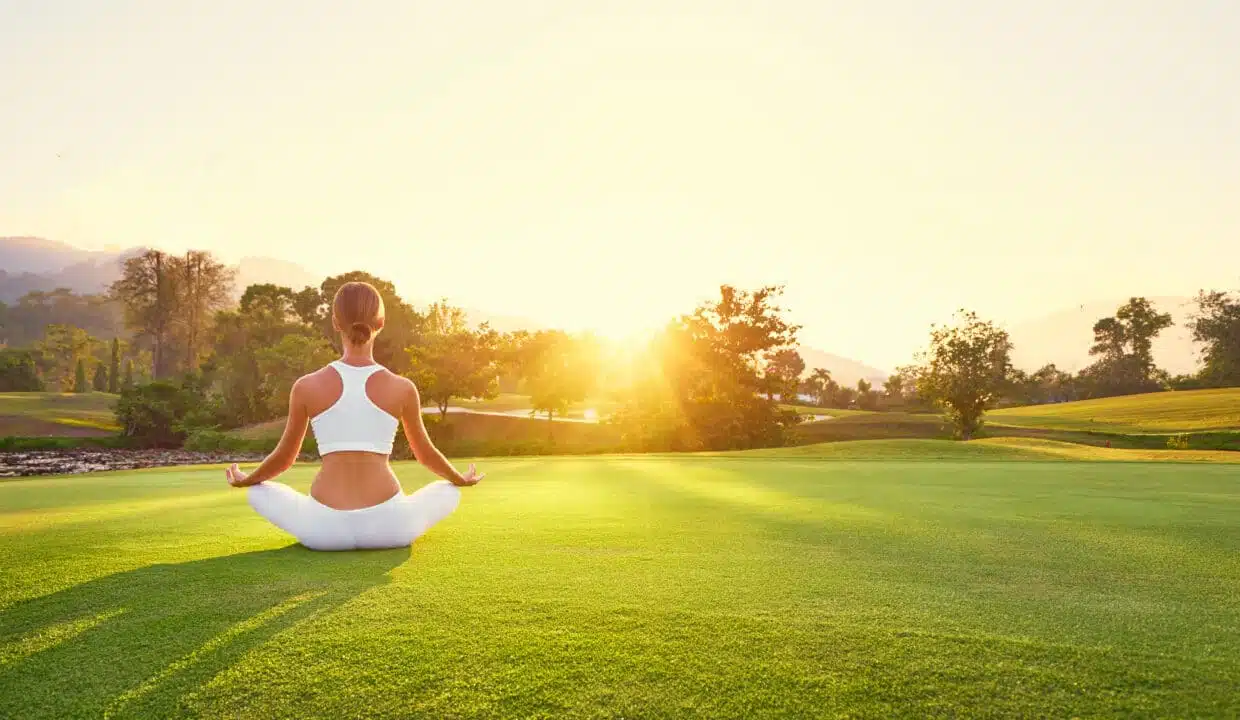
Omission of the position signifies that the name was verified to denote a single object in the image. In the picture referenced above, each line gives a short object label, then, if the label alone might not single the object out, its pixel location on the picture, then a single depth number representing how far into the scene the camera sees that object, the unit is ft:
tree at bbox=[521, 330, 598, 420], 167.73
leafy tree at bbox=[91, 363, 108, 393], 274.77
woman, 16.17
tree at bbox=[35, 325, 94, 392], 284.20
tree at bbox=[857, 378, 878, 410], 289.78
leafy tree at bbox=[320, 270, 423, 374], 209.46
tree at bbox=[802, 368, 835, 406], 302.04
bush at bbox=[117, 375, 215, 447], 158.30
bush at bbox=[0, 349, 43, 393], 229.86
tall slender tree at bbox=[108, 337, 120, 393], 262.47
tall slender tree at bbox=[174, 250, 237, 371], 247.91
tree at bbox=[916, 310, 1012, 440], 125.49
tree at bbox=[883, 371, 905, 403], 297.33
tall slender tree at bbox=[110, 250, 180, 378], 241.76
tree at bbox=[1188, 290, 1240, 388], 224.94
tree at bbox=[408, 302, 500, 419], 154.40
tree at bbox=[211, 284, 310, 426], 187.52
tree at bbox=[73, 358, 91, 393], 252.01
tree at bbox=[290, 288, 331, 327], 236.63
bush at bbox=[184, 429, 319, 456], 151.84
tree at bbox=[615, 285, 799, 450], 143.33
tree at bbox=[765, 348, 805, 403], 147.02
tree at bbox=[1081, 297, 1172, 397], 277.03
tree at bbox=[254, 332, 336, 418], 176.39
